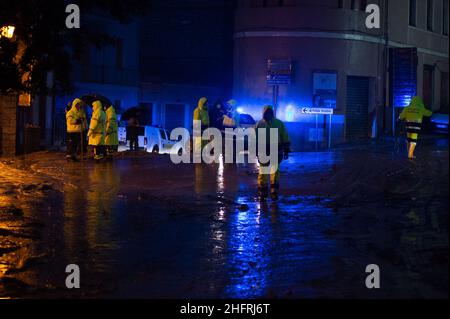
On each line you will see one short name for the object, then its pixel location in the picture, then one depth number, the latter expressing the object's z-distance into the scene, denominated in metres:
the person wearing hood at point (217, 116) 24.00
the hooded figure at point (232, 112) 24.00
